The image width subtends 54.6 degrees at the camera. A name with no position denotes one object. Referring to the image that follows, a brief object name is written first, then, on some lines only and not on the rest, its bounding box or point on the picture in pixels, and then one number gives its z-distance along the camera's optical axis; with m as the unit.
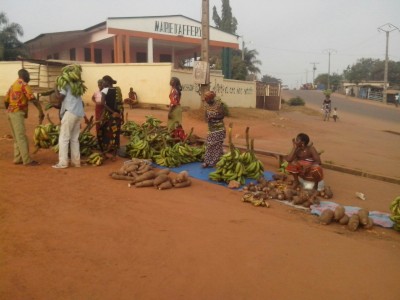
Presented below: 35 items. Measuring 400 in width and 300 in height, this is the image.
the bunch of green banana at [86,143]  8.10
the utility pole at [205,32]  15.58
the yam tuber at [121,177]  6.63
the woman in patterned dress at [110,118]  7.77
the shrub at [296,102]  36.12
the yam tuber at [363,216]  5.37
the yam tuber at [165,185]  6.32
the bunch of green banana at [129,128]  9.72
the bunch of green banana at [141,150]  8.16
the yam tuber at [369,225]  5.38
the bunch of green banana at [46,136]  7.61
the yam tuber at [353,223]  5.27
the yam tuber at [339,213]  5.48
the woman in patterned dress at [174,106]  8.97
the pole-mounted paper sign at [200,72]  15.64
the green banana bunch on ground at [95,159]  7.61
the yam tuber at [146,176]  6.45
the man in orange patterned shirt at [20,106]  6.88
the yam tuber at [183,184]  6.53
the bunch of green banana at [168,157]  7.94
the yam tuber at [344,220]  5.44
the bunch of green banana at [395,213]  5.33
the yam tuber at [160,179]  6.38
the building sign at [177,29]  23.89
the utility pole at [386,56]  44.64
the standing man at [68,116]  6.91
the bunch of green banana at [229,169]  7.10
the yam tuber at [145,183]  6.34
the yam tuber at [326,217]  5.47
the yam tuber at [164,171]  6.71
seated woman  6.68
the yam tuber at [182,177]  6.63
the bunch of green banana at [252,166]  7.35
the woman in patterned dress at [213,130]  7.54
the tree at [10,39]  26.06
